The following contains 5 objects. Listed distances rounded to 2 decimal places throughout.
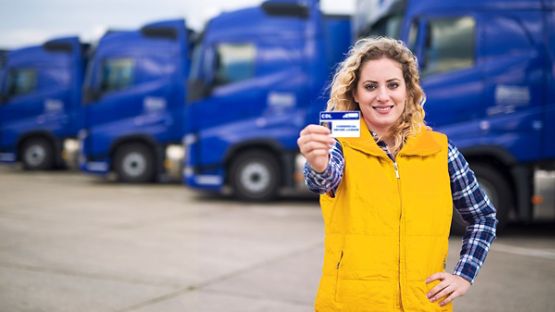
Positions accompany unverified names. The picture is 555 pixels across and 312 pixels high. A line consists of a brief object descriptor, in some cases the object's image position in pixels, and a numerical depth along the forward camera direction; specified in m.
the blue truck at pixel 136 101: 12.51
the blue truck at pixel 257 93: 9.78
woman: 1.79
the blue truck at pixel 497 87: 6.76
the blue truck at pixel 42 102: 14.69
